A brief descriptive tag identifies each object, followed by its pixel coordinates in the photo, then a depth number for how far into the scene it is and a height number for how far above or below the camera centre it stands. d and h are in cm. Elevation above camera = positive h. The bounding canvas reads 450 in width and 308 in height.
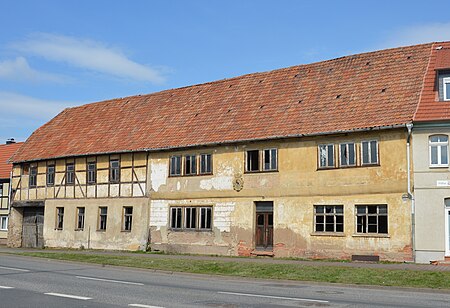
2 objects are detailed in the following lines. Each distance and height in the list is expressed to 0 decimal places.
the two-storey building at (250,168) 2438 +295
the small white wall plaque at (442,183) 2269 +182
